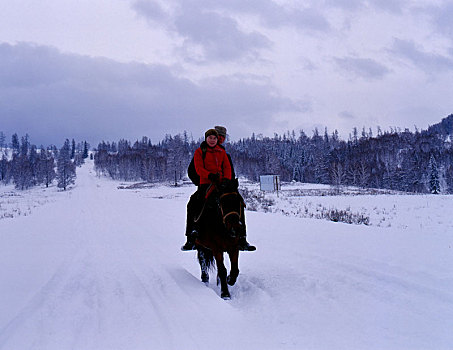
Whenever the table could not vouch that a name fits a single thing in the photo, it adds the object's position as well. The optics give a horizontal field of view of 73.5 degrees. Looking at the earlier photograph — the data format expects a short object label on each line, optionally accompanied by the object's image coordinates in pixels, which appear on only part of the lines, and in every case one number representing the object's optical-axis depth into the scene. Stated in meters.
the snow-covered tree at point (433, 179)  73.38
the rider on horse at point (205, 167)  5.99
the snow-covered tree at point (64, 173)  88.55
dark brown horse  4.96
